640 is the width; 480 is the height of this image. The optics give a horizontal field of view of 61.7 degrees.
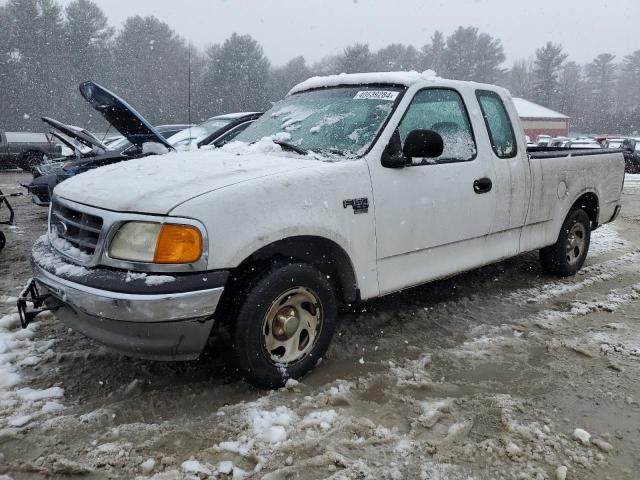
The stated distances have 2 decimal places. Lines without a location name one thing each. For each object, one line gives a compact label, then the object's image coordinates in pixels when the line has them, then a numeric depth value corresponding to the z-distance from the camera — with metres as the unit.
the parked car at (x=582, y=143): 23.66
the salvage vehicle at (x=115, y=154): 8.12
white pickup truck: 2.74
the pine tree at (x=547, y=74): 74.44
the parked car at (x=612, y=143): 23.60
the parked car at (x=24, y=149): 19.53
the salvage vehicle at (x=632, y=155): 21.66
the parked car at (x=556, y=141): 27.30
